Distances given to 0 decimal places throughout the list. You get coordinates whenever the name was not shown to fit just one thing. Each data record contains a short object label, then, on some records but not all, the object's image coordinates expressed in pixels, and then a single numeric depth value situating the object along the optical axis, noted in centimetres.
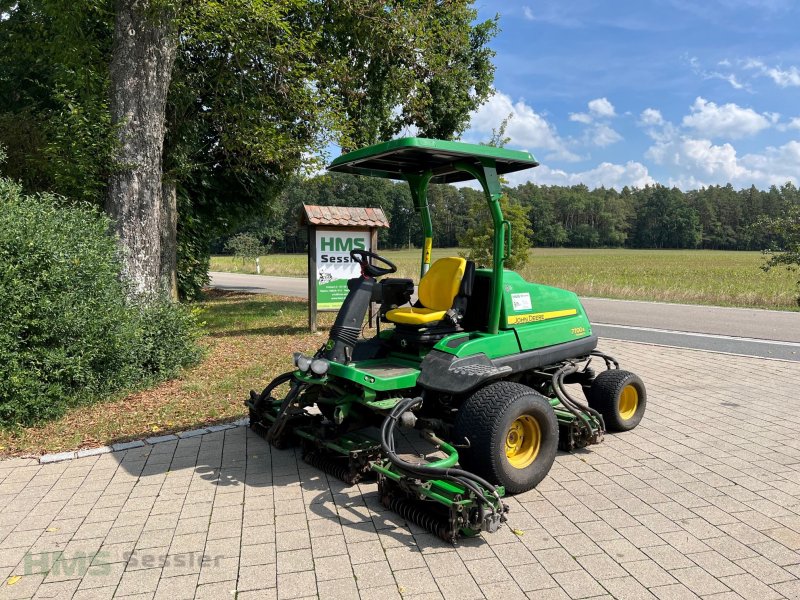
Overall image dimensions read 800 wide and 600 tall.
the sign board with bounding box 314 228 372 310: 998
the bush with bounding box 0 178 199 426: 474
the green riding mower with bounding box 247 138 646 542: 346
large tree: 693
